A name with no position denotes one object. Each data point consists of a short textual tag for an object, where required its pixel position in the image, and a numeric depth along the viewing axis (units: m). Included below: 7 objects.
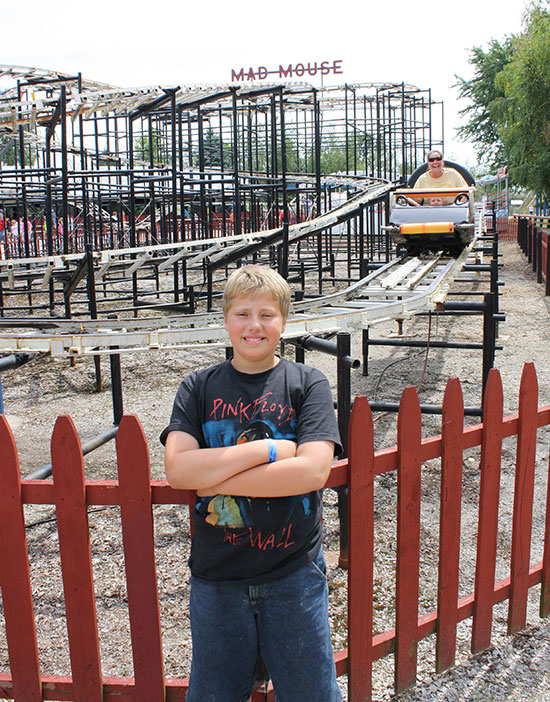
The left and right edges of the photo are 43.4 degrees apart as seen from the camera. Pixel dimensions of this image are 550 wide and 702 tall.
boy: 1.98
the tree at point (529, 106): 22.44
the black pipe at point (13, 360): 4.03
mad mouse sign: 26.42
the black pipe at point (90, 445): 4.21
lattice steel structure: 9.00
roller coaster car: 9.92
